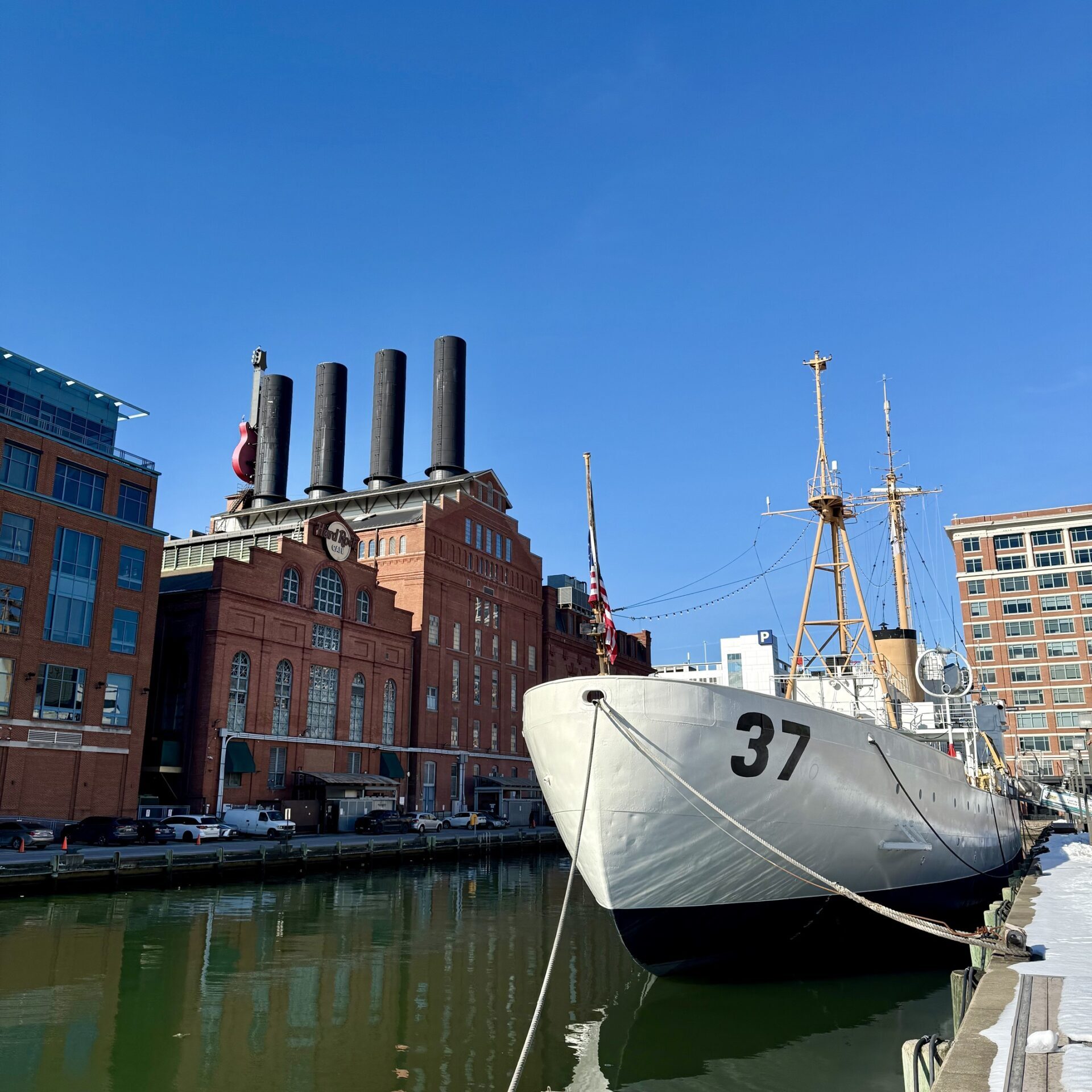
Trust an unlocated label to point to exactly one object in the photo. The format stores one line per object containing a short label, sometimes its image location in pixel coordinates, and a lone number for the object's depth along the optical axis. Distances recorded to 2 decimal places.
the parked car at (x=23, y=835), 36.28
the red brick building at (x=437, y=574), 63.03
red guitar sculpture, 88.06
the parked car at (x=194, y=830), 42.38
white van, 46.38
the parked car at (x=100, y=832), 39.06
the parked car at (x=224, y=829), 43.50
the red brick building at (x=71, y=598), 41.22
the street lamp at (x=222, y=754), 49.34
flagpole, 19.41
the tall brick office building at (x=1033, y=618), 85.44
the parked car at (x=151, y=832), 40.41
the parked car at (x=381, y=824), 51.94
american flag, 19.41
